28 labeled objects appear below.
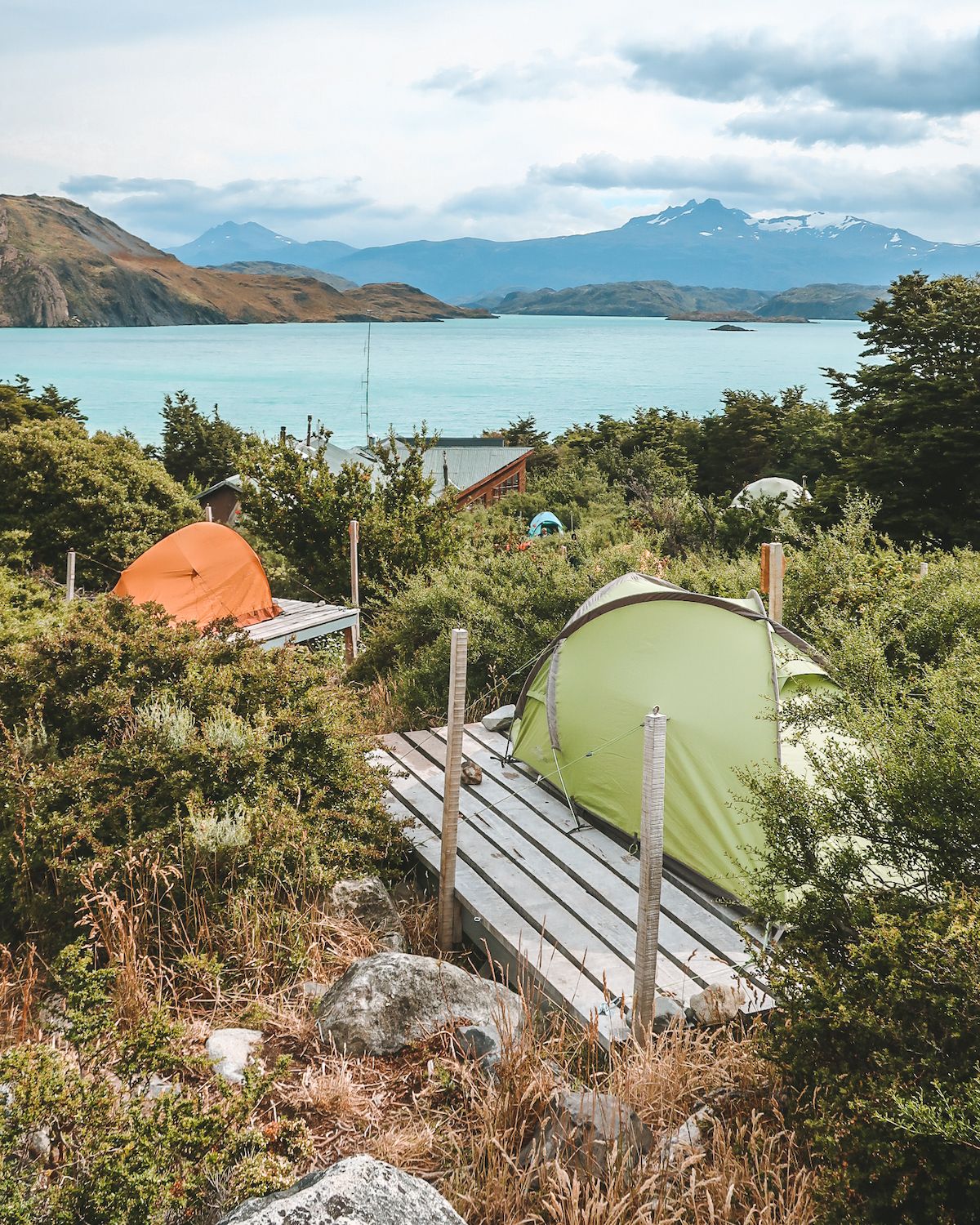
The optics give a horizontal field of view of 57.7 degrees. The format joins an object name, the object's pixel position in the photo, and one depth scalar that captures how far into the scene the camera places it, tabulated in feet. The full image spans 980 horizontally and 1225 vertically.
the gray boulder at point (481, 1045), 11.36
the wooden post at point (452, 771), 16.20
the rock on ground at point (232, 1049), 10.98
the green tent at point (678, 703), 17.56
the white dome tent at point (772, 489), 79.53
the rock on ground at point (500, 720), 25.70
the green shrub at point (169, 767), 14.39
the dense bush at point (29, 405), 86.28
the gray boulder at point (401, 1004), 11.78
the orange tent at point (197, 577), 40.22
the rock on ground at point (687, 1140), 9.34
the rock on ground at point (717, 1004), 12.82
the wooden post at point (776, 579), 20.92
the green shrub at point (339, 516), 51.88
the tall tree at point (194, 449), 116.47
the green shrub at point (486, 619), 29.73
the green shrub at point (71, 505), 59.41
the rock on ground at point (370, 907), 15.46
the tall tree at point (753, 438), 118.52
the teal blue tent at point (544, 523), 96.02
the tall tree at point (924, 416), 56.70
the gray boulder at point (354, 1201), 7.09
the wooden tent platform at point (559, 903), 14.33
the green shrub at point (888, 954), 7.29
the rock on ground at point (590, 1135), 9.31
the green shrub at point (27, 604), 33.58
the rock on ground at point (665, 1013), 13.01
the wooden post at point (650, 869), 12.44
